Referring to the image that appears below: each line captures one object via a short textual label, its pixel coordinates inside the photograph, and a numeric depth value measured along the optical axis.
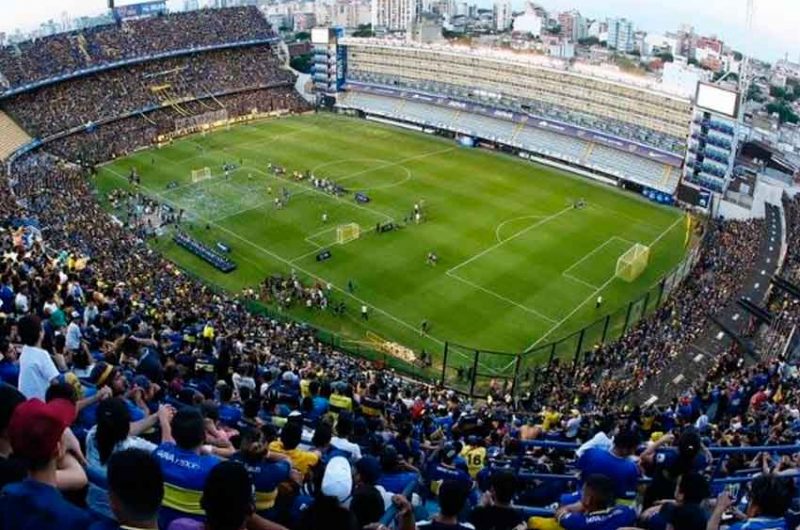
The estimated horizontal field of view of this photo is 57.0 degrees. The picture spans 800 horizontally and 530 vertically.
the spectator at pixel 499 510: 7.21
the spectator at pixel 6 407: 6.59
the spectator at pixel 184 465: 6.92
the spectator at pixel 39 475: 5.13
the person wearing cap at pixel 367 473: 8.38
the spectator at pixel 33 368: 9.44
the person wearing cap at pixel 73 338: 14.49
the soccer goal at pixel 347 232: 50.44
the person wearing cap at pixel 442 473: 10.88
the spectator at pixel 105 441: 7.19
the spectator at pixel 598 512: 7.21
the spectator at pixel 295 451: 8.72
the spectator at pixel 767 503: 7.25
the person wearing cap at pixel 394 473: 8.91
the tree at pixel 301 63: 96.31
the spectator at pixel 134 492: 5.24
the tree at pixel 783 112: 114.50
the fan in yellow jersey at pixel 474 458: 12.70
